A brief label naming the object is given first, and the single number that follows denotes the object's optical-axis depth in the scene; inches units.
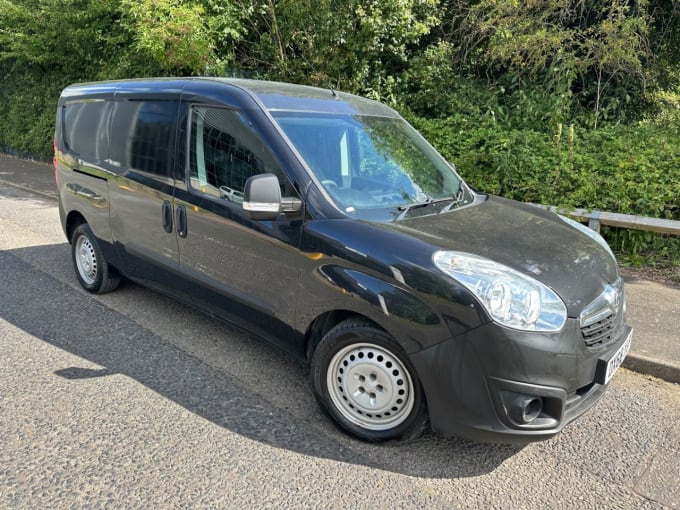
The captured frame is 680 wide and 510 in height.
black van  99.0
